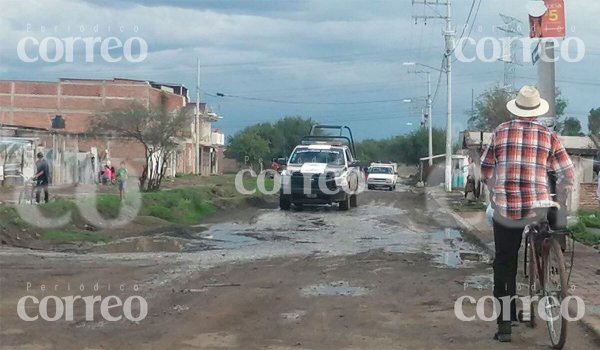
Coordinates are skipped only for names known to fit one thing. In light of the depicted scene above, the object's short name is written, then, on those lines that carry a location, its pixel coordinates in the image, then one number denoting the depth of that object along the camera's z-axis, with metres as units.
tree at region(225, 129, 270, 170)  91.94
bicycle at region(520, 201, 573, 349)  7.33
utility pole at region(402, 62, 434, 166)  71.13
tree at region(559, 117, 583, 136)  78.38
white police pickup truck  28.80
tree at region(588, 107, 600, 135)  69.59
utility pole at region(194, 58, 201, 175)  72.62
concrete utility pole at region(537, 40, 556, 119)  15.70
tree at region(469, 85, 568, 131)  60.69
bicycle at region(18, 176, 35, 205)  24.94
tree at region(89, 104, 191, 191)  35.91
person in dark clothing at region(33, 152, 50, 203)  24.69
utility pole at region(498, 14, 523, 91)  53.41
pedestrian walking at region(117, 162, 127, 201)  29.40
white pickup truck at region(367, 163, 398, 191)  57.28
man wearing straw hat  7.64
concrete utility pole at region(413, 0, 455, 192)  48.44
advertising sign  15.39
